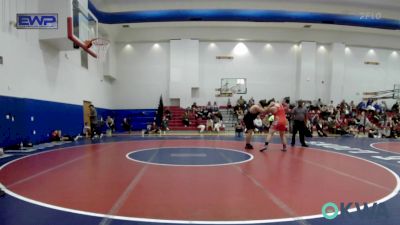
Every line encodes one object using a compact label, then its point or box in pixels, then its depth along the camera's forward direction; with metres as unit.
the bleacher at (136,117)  18.95
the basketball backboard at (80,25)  9.23
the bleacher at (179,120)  17.67
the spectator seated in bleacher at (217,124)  16.52
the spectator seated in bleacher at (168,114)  18.27
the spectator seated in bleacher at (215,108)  18.76
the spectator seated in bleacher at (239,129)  14.06
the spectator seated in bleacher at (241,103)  19.09
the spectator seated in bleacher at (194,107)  18.81
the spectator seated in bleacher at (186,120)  17.61
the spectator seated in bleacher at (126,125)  16.41
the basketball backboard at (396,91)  21.55
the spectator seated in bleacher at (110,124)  15.75
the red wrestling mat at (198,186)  3.00
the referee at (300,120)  9.35
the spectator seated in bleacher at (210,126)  16.83
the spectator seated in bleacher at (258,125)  16.02
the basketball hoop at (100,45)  10.53
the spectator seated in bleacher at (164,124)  16.54
